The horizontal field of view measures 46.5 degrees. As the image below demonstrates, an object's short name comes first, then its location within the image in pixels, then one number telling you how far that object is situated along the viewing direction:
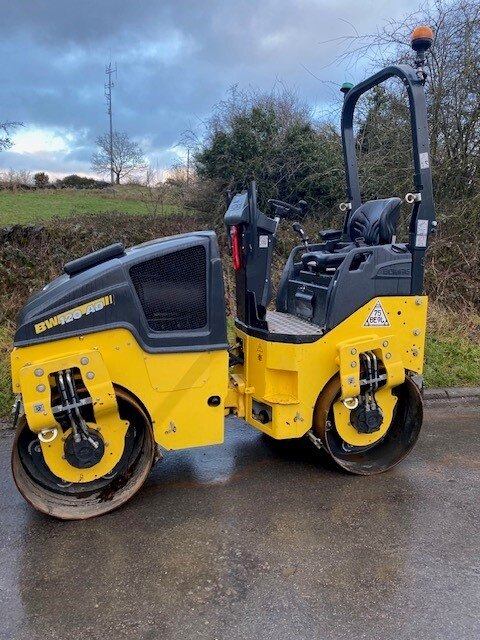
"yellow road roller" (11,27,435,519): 3.08
